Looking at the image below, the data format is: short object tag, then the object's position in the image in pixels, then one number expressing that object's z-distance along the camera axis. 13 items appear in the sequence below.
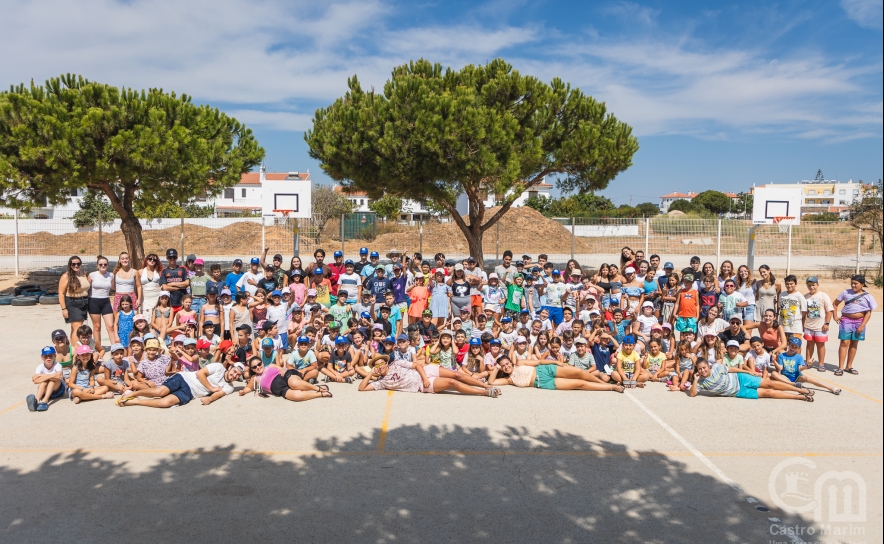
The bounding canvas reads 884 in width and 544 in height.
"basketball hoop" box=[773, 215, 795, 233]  16.68
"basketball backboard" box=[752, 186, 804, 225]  16.69
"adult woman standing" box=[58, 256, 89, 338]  8.99
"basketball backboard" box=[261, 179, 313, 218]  16.31
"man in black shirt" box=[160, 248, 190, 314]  9.89
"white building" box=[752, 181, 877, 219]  116.50
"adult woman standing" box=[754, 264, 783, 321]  9.62
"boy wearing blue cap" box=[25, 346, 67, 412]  6.95
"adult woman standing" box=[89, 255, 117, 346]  9.22
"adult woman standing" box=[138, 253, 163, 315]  9.78
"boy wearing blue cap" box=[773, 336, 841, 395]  7.92
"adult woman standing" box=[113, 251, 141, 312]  9.43
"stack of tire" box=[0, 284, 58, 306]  14.52
